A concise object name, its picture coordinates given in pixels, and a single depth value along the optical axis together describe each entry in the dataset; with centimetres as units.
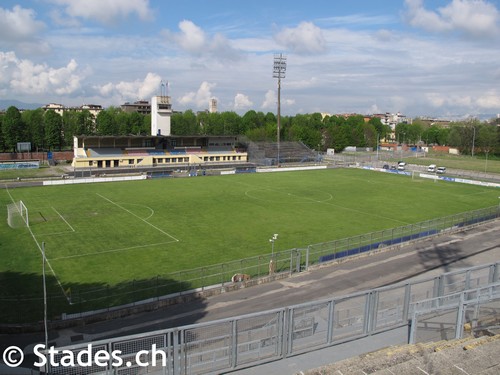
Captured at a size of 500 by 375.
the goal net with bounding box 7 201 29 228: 3441
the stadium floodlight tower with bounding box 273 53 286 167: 8119
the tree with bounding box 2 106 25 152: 8075
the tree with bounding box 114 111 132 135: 9744
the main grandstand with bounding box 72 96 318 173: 6987
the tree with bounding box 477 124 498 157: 10619
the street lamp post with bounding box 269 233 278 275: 2380
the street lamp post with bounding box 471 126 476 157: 10372
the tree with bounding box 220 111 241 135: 10962
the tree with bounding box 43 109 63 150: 8606
